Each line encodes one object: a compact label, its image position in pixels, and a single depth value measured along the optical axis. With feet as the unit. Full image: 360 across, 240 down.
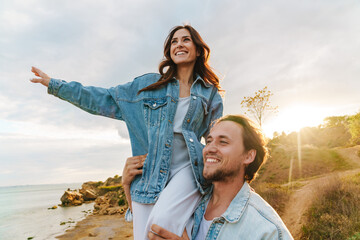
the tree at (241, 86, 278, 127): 80.64
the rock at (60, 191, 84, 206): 129.80
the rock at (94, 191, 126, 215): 80.37
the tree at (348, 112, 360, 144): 88.84
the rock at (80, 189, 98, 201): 141.49
